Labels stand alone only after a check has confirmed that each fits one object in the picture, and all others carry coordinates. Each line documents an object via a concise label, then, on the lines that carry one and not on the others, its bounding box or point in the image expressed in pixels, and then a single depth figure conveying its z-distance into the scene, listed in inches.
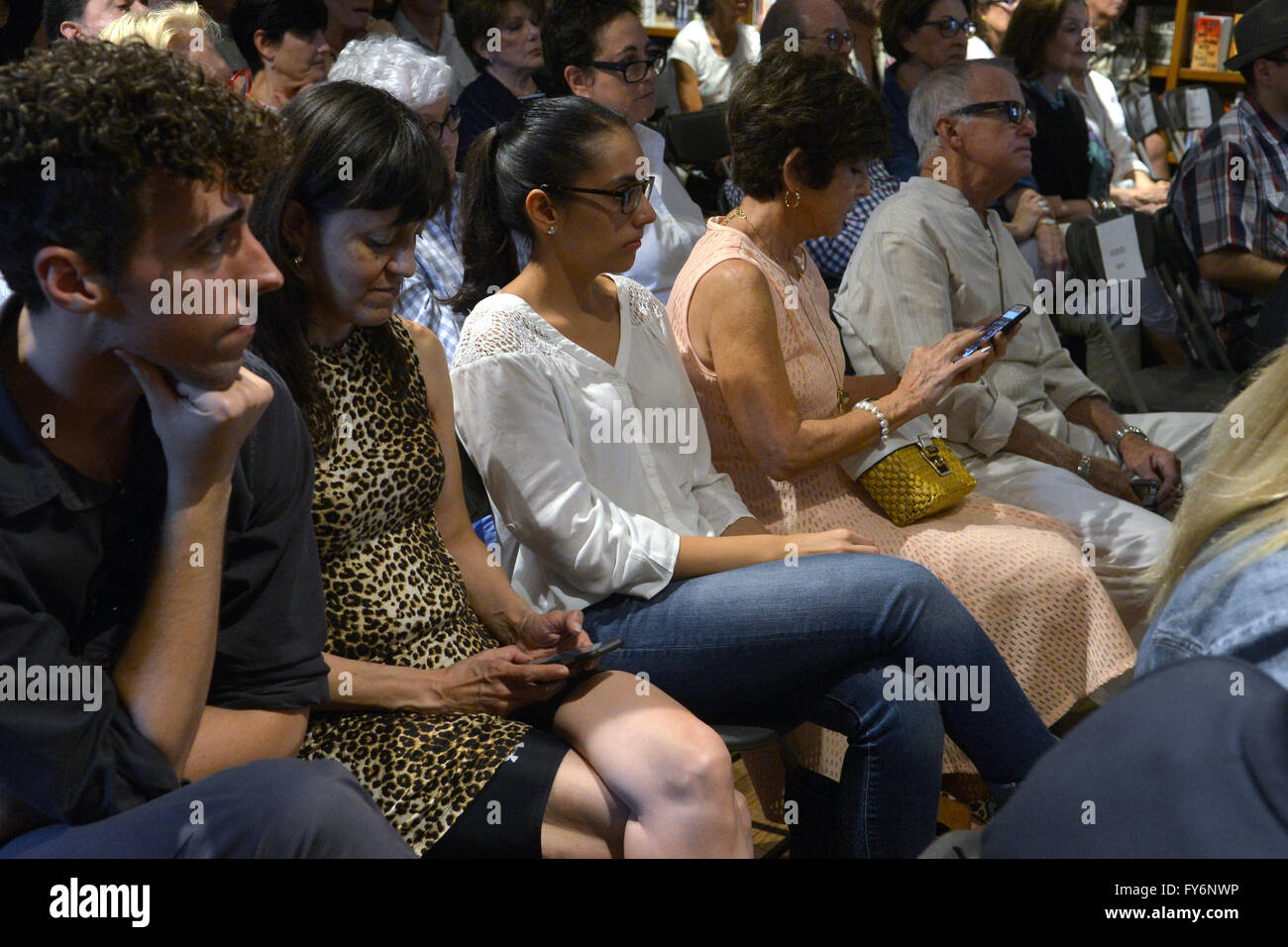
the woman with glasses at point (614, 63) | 120.6
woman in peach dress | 86.0
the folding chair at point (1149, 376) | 126.6
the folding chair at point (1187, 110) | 221.6
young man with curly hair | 43.4
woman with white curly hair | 95.3
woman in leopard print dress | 59.0
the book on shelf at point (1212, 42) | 238.2
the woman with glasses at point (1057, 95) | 162.2
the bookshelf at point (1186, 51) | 239.9
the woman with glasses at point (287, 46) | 116.1
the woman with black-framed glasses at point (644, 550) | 68.7
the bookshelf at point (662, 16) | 219.8
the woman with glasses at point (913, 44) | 152.7
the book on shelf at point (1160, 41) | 243.1
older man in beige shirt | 101.3
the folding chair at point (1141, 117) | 222.8
